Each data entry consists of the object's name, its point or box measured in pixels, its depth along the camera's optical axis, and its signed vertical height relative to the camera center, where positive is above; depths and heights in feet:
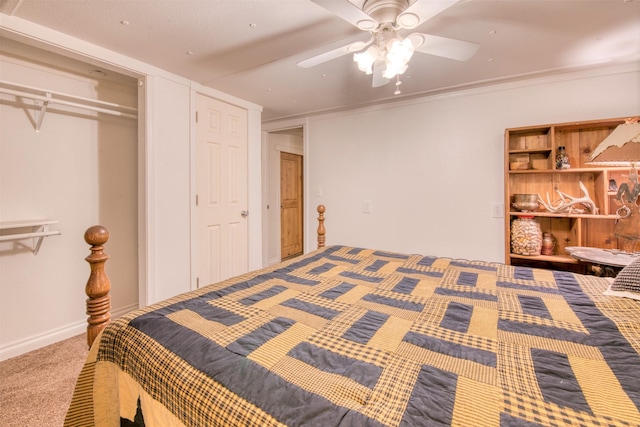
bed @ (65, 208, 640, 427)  2.07 -1.41
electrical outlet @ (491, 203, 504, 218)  9.11 -0.03
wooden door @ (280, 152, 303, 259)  16.16 +0.28
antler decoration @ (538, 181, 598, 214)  7.67 +0.14
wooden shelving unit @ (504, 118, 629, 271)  7.72 +0.82
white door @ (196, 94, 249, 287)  9.64 +0.73
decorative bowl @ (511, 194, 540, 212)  8.23 +0.21
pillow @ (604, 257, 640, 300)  3.96 -1.09
